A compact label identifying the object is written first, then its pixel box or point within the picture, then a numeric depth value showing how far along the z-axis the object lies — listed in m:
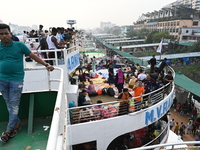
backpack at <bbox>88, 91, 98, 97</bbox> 7.61
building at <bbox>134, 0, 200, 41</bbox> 50.69
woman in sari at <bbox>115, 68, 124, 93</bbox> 7.40
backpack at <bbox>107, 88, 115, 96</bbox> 7.67
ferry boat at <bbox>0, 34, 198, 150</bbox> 2.73
